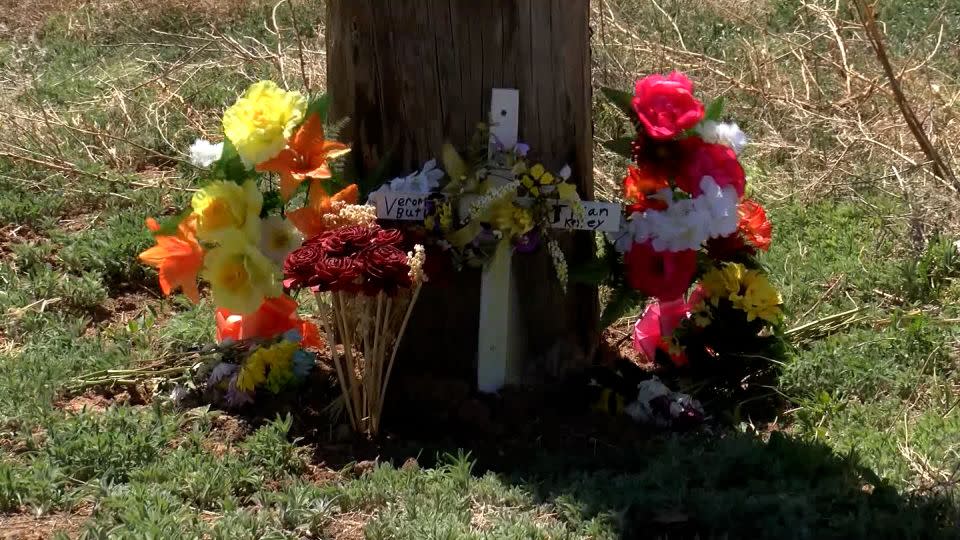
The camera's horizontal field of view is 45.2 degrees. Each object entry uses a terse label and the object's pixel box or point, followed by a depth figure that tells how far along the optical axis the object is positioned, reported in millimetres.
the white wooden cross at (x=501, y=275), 3496
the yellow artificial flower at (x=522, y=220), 3455
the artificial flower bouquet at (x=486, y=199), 3463
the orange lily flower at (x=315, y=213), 3498
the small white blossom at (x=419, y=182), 3530
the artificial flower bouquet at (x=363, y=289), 3174
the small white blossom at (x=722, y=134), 3801
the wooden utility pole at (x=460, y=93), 3465
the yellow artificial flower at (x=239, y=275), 3492
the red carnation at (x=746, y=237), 3984
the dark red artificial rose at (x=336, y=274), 3141
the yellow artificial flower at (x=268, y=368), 3643
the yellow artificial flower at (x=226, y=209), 3471
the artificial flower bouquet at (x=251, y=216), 3480
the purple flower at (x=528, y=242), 3539
